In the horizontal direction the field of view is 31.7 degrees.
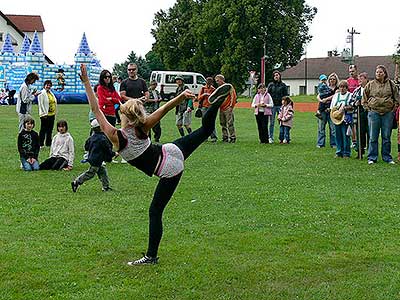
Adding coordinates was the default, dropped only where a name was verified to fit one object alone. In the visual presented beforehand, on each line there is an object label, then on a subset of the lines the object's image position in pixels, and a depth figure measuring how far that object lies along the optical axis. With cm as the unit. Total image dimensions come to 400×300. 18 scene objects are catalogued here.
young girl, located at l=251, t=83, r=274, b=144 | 1989
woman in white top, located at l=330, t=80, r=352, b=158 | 1591
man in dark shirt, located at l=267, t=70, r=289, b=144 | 2010
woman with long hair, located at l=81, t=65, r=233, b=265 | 676
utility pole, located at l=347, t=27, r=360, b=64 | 6576
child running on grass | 1105
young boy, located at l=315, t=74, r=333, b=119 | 1828
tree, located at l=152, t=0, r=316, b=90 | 6456
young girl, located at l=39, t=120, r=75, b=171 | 1414
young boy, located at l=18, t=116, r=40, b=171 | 1418
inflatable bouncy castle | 5288
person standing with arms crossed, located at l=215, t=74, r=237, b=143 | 2005
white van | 5728
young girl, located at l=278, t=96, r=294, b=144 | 1961
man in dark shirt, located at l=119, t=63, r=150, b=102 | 1507
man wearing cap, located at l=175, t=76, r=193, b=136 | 2073
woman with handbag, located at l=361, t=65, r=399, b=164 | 1462
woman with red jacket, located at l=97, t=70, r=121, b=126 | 1405
